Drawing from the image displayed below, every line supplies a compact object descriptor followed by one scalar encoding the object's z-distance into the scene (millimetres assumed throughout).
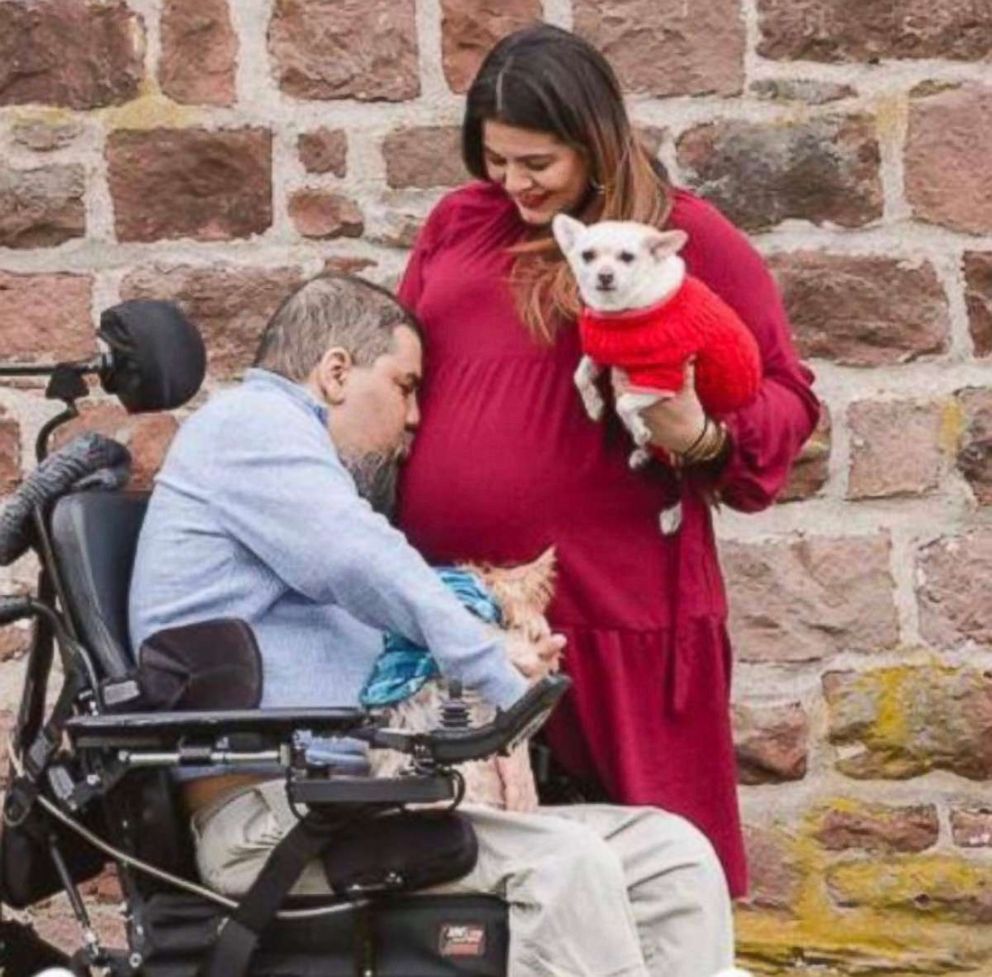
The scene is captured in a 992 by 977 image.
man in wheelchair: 8391
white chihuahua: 8703
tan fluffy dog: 8875
